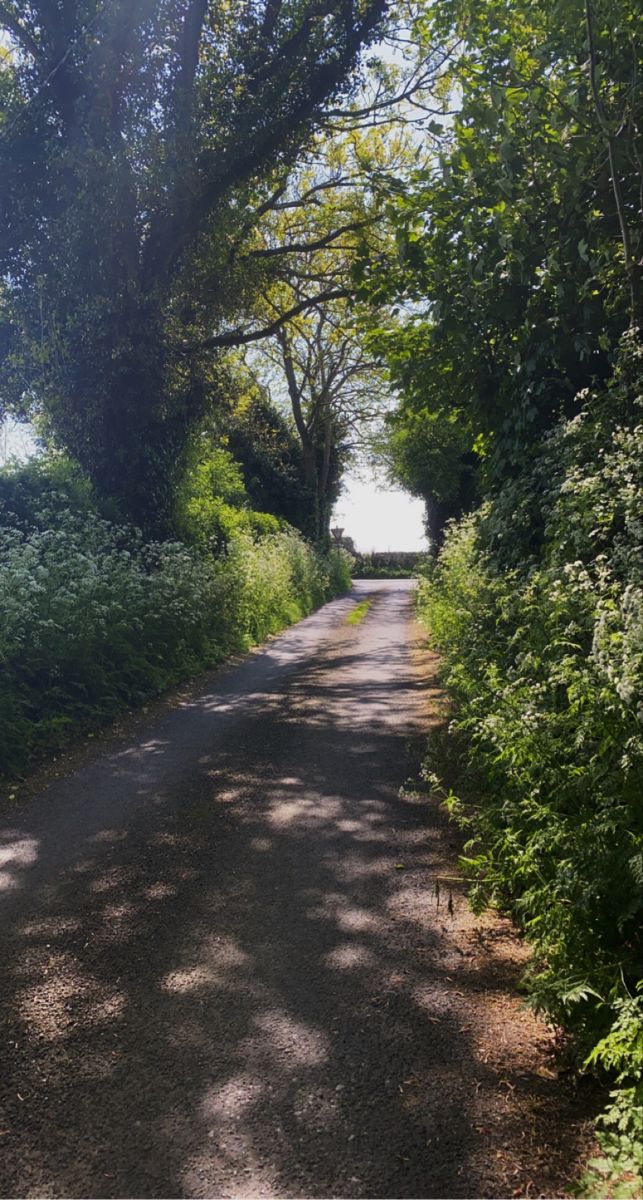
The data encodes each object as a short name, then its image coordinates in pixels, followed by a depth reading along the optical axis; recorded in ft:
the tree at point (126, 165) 38.60
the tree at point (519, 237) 19.51
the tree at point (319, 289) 56.29
